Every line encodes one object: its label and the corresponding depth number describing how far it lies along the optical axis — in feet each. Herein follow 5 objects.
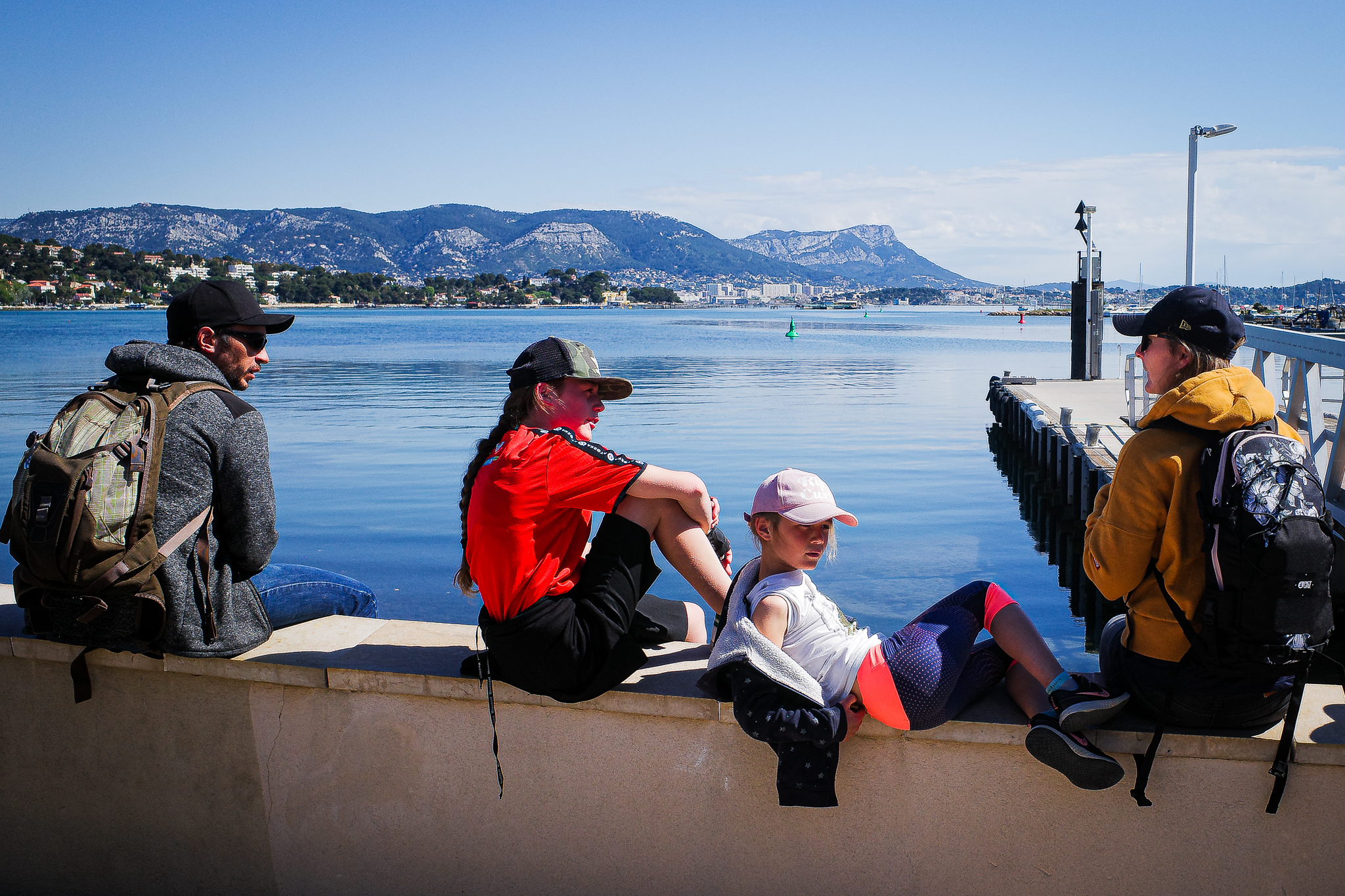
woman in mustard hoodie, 8.45
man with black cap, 9.87
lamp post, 74.13
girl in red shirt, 9.48
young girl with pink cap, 8.50
